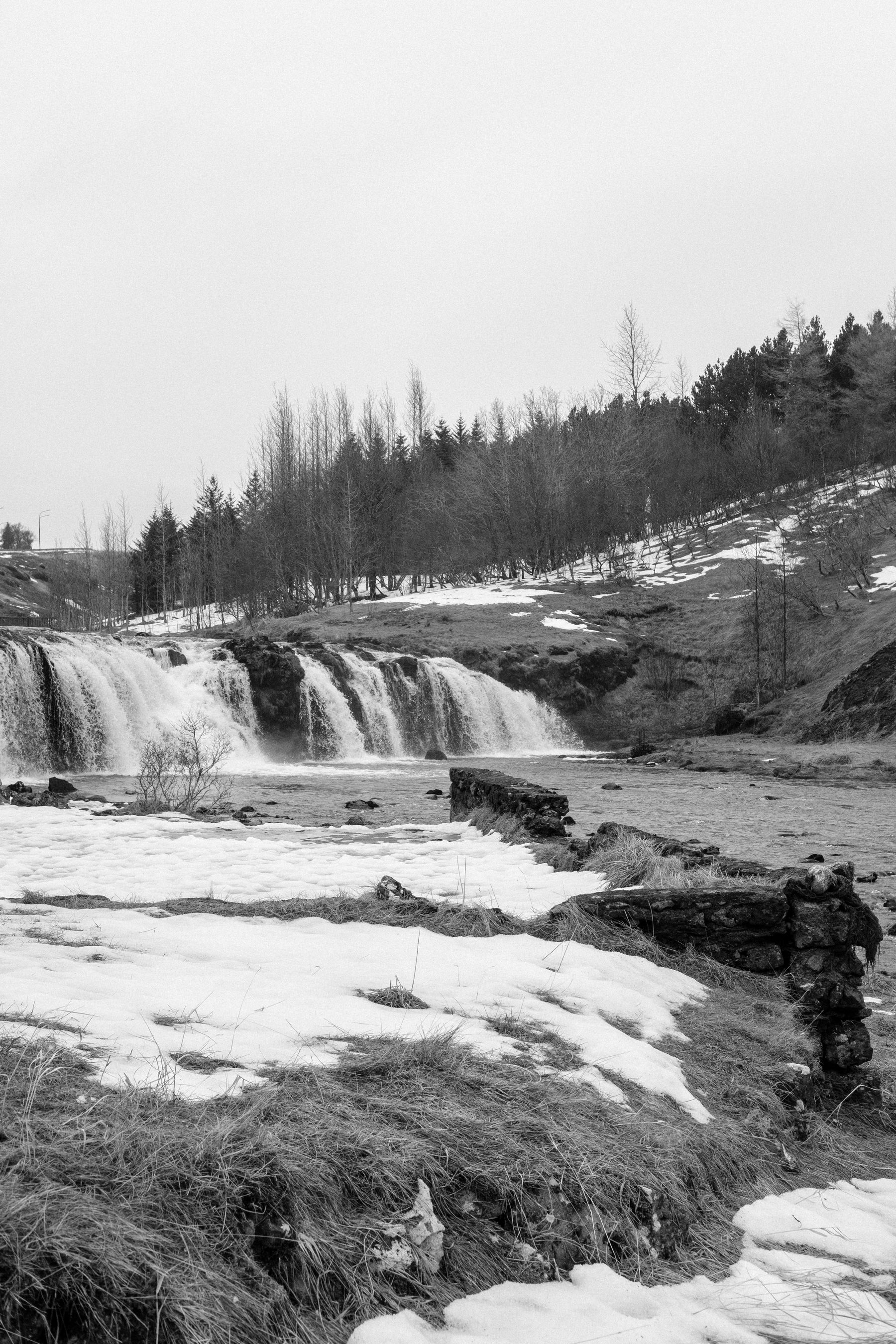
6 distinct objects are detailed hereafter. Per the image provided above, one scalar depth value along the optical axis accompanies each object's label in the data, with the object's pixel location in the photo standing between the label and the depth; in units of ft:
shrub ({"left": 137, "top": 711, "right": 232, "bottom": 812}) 43.80
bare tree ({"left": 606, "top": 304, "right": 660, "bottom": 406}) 195.83
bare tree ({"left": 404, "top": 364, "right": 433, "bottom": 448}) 225.15
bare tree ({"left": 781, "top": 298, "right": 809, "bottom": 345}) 203.82
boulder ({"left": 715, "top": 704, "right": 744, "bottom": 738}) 107.34
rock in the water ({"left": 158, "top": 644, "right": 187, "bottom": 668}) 90.89
